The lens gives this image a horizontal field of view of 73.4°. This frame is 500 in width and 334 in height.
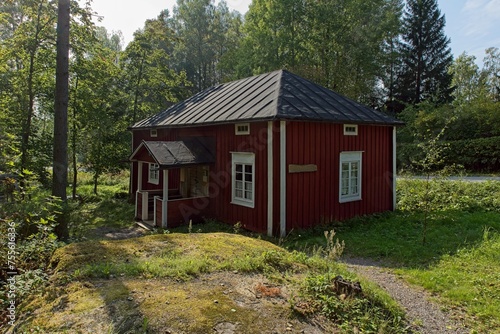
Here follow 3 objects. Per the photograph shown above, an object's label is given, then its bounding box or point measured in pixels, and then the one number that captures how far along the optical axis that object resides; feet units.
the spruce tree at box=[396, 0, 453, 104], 113.29
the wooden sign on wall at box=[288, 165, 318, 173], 30.67
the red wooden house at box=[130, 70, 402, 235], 30.66
